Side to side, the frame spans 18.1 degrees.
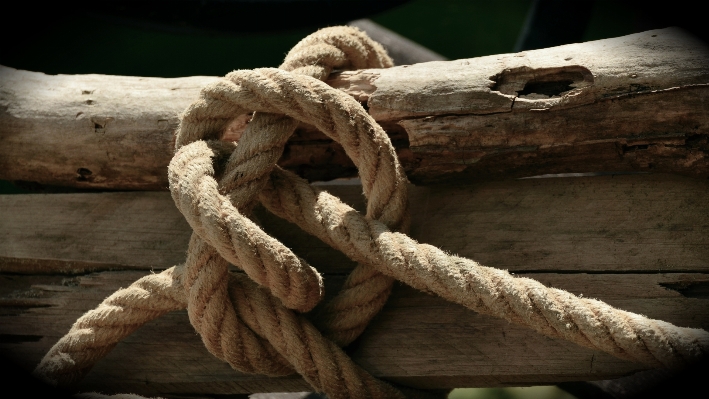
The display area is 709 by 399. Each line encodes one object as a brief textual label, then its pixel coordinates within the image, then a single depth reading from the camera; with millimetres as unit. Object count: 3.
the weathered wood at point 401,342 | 1343
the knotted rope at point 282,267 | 1323
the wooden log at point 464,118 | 1342
